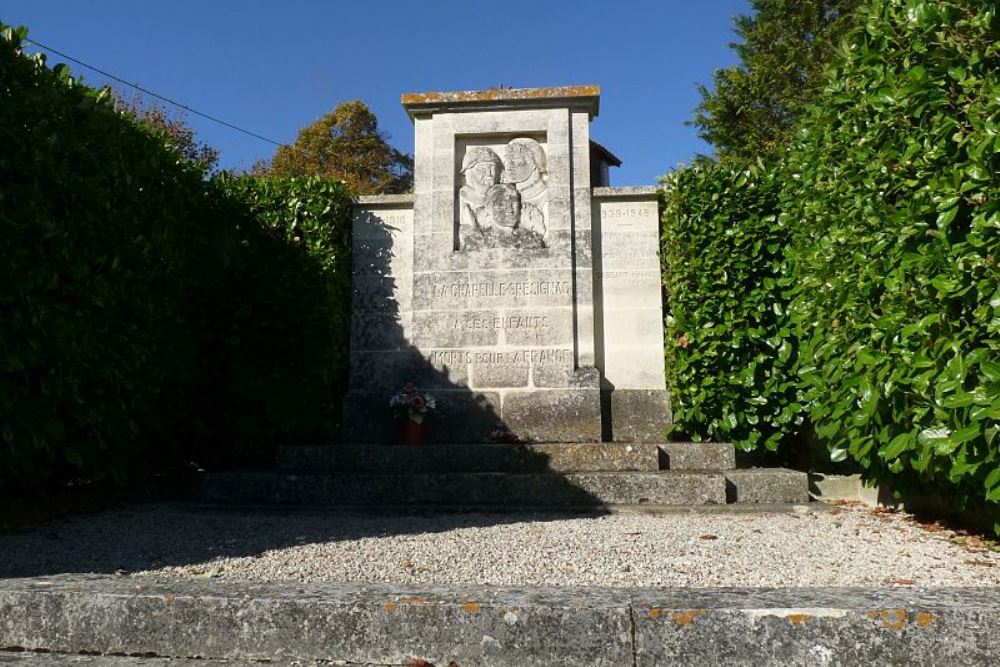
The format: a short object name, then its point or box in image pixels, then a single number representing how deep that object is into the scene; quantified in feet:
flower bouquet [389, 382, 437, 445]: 20.71
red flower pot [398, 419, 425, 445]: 20.76
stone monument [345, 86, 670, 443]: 21.85
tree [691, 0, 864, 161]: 58.08
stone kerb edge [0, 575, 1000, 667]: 6.50
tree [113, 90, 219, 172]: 72.28
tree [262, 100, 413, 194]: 88.58
